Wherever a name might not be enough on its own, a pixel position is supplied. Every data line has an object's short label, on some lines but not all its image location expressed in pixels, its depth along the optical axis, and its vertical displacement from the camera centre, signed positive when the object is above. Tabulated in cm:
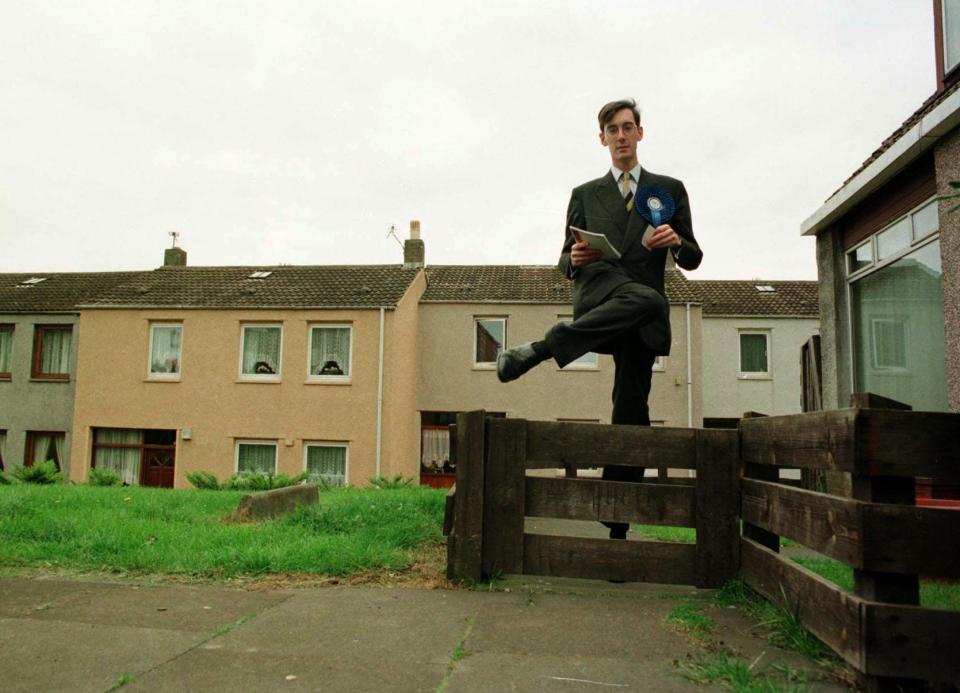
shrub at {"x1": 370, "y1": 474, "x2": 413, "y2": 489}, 1676 -127
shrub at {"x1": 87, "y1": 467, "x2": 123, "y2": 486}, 1731 -130
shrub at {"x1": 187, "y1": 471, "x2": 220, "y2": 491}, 1705 -129
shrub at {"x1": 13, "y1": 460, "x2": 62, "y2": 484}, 1658 -117
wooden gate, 425 -40
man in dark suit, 448 +91
